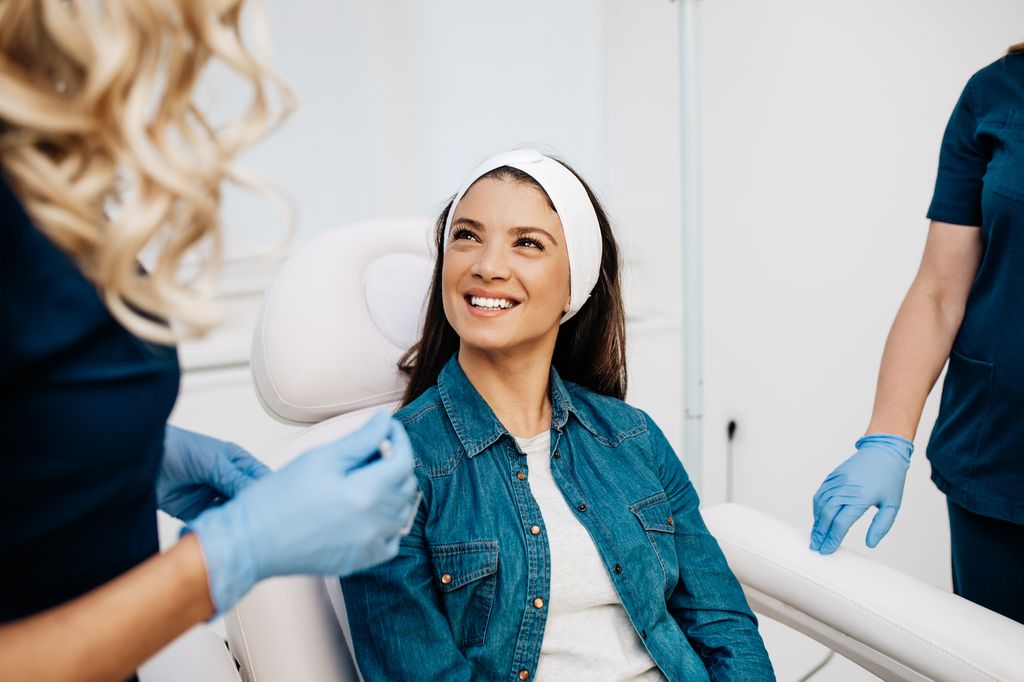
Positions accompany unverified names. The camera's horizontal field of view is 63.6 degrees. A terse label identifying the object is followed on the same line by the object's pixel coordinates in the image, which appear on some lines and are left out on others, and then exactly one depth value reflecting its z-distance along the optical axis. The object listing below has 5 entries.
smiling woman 0.99
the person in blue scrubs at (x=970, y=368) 1.15
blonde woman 0.50
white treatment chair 1.00
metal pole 1.72
